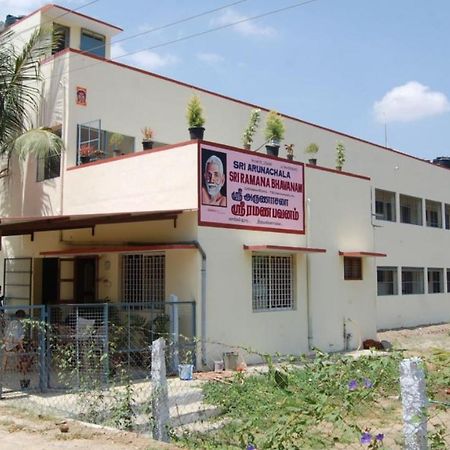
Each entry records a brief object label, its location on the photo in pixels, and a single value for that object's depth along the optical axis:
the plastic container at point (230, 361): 12.23
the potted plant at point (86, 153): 15.14
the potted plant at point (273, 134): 14.66
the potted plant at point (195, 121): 12.79
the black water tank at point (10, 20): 19.45
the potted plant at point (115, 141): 15.41
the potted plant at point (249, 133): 14.78
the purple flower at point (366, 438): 4.43
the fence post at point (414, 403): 4.47
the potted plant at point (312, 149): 17.34
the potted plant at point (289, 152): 15.36
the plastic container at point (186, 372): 11.03
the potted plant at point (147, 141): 13.97
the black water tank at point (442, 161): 28.97
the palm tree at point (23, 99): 14.84
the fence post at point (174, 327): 11.60
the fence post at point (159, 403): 6.33
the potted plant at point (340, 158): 17.22
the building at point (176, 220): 12.48
